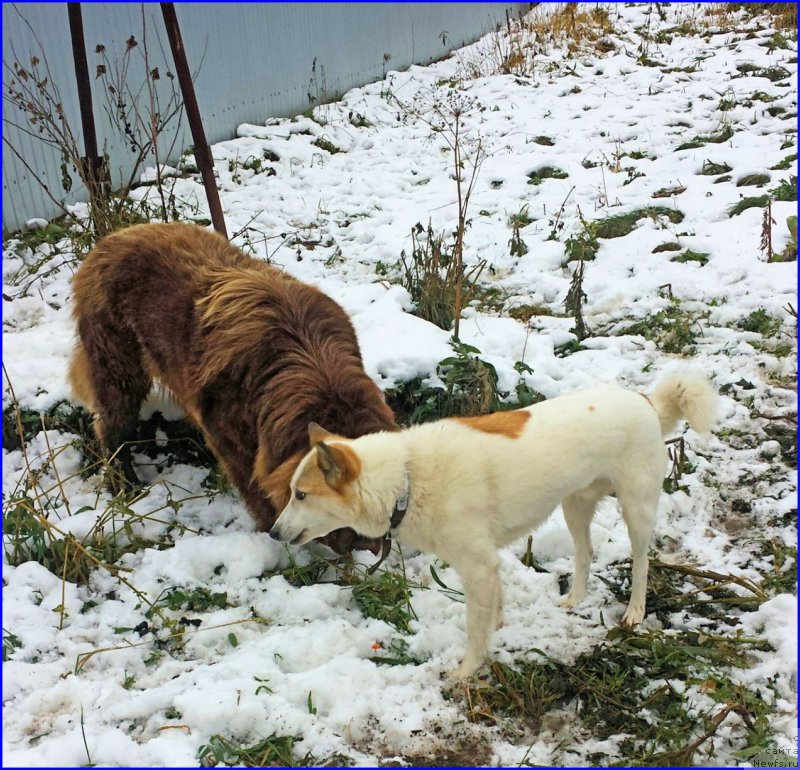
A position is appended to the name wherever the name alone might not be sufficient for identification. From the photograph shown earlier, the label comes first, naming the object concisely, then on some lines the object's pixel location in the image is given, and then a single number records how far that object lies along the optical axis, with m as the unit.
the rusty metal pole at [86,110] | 5.37
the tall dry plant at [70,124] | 5.57
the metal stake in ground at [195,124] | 5.34
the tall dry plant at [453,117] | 8.51
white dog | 2.62
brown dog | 3.13
